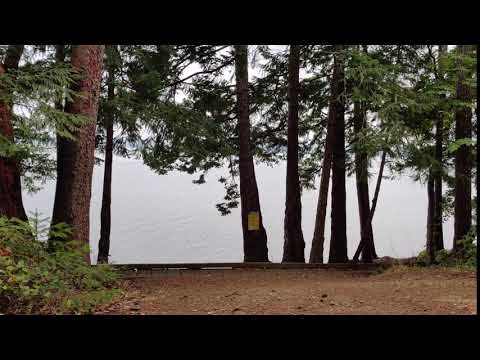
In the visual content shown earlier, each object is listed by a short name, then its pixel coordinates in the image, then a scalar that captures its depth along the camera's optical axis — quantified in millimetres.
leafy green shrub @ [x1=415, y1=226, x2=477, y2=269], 10975
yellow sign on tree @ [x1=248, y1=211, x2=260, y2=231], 15219
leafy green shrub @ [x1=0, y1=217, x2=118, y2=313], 5887
